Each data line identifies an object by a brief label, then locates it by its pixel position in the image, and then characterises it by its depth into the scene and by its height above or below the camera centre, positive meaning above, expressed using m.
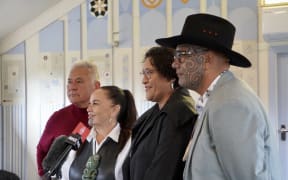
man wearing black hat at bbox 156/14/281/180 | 3.12 -0.10
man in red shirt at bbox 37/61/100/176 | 4.26 -0.13
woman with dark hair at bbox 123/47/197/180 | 3.41 -0.17
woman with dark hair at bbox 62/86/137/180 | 3.76 -0.26
